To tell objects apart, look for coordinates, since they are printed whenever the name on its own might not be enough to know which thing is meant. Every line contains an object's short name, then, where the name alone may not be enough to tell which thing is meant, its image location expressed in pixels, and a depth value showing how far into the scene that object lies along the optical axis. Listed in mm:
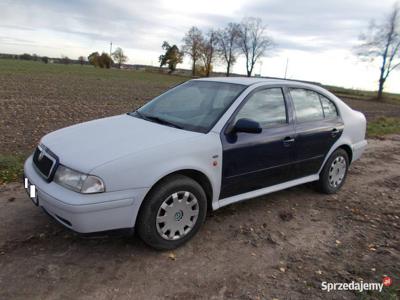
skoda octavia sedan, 2816
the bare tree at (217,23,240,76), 78688
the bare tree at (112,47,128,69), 115375
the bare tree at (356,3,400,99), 48688
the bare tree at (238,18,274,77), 78062
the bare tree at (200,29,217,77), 79625
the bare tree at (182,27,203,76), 80250
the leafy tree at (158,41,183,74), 90562
